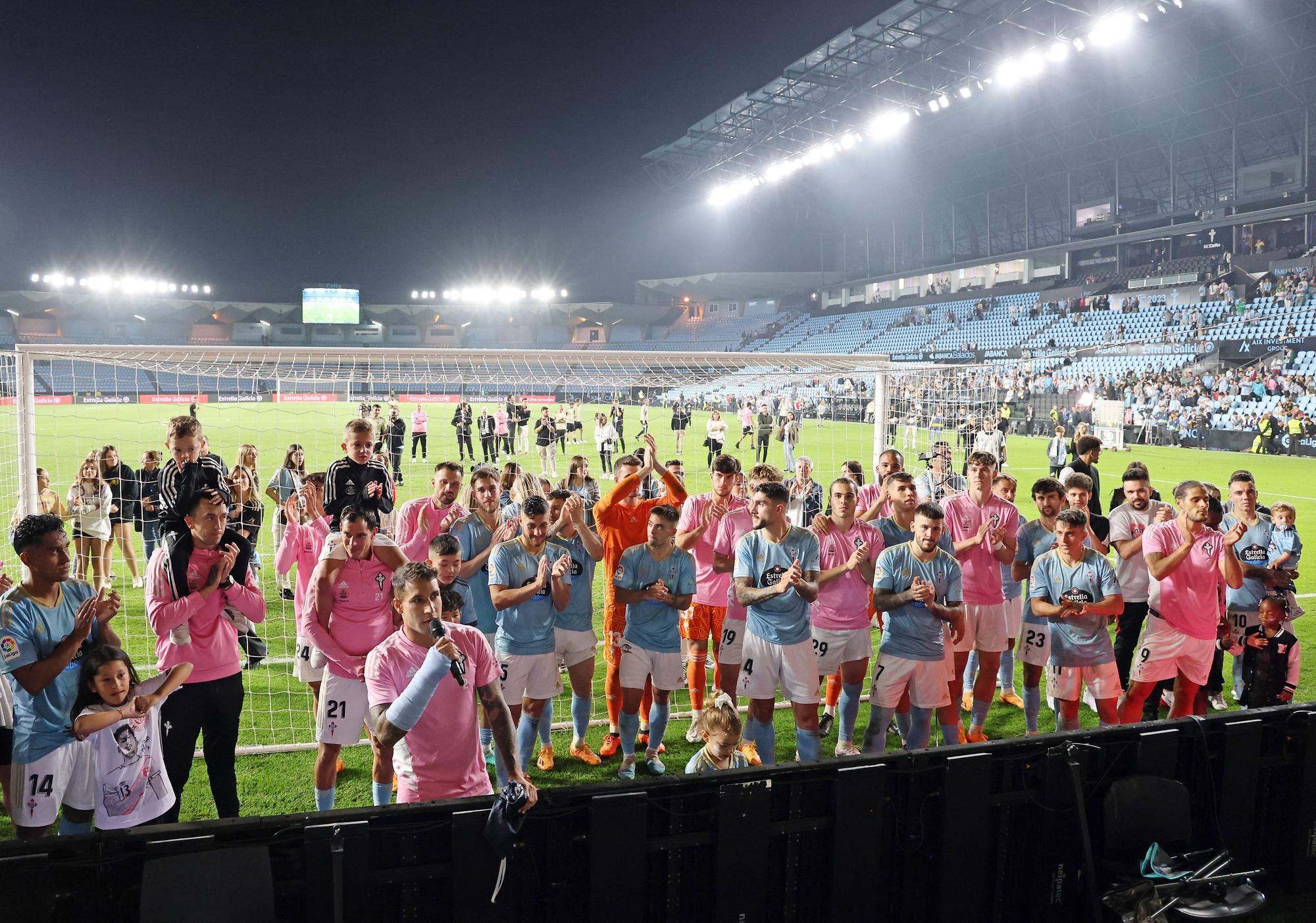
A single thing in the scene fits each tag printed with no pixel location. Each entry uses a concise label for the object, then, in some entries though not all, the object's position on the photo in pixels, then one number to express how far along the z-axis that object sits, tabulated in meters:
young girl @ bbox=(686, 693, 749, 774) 3.97
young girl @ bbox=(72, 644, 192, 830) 3.56
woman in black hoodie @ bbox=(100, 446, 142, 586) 9.49
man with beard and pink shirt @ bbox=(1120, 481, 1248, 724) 5.44
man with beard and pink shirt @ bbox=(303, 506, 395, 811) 4.59
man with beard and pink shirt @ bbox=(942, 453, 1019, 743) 5.89
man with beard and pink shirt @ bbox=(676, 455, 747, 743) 6.23
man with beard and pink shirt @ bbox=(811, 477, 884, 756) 5.47
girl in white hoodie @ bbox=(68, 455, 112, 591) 9.06
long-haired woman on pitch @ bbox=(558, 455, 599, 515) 8.04
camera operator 8.78
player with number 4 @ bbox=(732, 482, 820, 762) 5.05
